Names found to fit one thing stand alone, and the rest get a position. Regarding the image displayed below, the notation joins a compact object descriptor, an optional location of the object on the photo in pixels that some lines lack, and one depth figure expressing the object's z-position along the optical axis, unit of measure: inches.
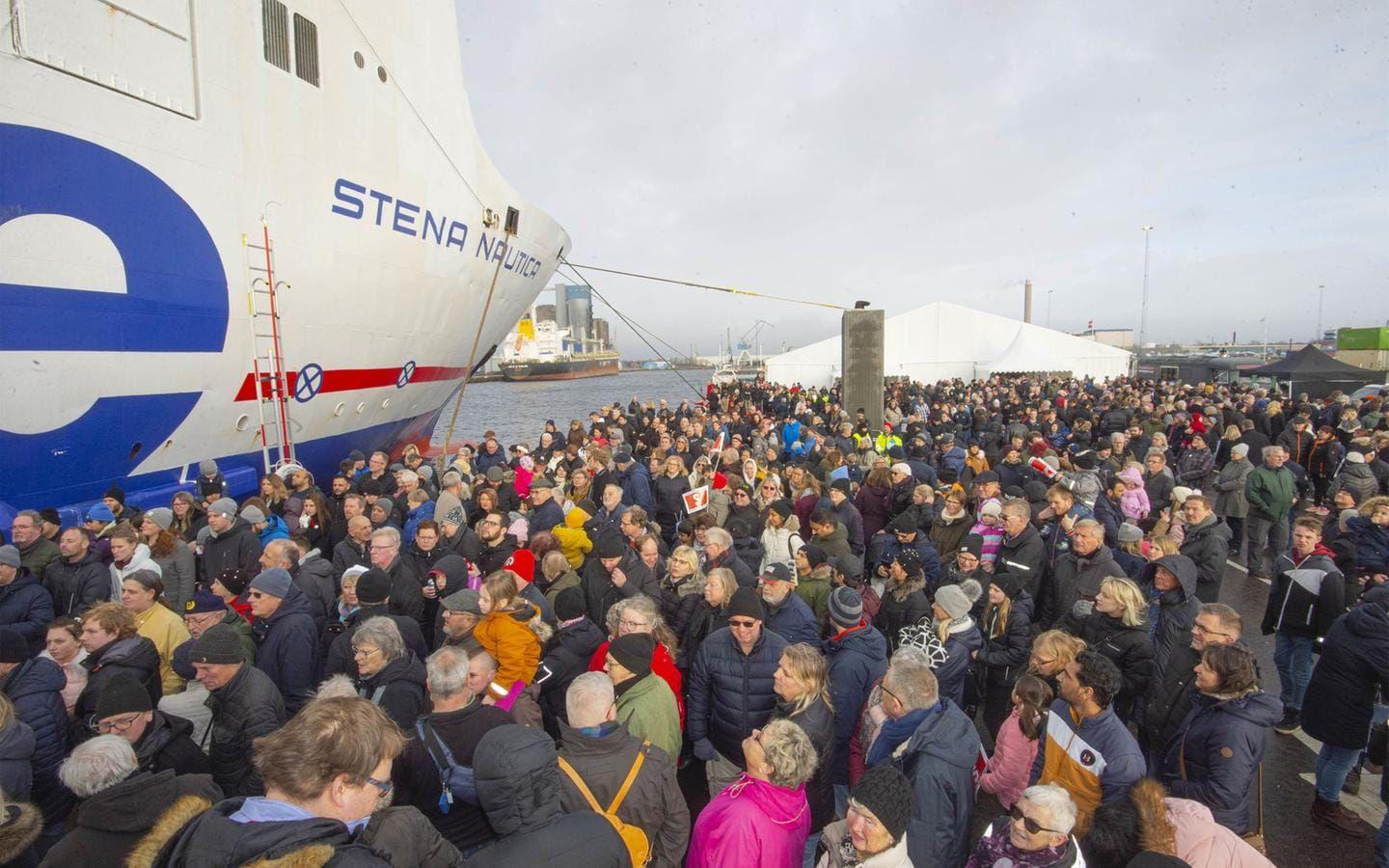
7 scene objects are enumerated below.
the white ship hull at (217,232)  237.6
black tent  705.6
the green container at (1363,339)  984.3
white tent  1222.3
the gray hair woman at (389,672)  116.8
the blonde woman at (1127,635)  136.2
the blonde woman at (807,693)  111.7
